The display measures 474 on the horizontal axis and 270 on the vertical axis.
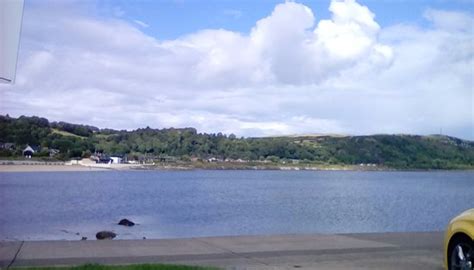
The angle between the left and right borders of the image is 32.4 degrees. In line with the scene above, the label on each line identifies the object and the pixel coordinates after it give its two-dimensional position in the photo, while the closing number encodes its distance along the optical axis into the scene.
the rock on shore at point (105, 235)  19.41
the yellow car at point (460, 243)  9.51
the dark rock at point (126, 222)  27.20
